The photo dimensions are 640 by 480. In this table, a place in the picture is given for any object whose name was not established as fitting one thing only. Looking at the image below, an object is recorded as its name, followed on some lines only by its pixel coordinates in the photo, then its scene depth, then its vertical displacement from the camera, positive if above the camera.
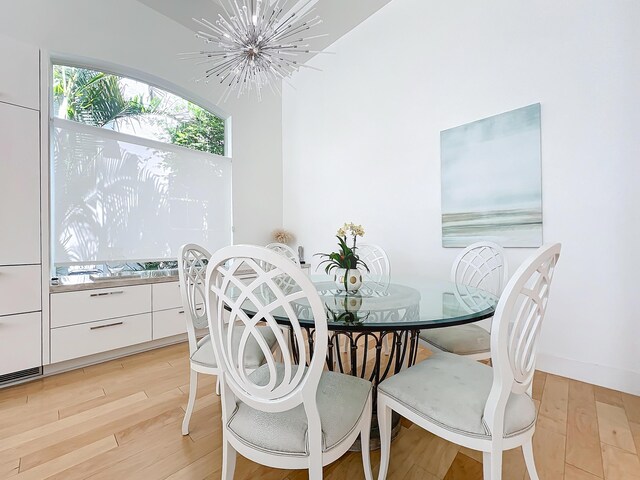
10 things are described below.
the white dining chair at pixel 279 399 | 0.83 -0.51
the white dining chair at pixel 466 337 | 1.50 -0.52
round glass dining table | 1.06 -0.29
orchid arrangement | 1.59 -0.09
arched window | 2.54 +0.70
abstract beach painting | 2.14 +0.48
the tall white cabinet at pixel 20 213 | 1.94 +0.21
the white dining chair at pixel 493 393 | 0.88 -0.53
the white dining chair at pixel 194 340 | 1.42 -0.53
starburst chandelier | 1.74 +1.24
